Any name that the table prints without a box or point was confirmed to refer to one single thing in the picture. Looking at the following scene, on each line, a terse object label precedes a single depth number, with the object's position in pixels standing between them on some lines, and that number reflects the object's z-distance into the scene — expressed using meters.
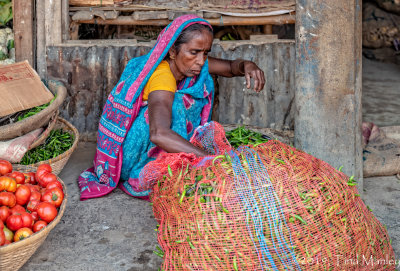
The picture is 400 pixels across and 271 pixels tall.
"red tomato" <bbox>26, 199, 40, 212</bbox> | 2.35
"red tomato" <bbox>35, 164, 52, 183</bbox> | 2.60
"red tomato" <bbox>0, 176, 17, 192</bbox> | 2.35
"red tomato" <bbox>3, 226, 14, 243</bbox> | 2.13
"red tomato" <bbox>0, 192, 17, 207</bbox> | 2.27
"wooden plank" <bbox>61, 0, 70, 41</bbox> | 4.28
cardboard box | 3.29
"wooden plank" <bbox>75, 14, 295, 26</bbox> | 4.35
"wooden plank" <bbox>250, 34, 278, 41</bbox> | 4.23
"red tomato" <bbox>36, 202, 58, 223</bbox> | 2.28
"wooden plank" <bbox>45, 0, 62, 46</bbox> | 4.23
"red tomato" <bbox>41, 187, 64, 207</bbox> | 2.40
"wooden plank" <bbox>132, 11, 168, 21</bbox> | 4.37
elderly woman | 2.97
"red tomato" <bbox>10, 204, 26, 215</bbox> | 2.25
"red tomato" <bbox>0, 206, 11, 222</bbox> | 2.21
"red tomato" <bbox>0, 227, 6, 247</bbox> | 2.04
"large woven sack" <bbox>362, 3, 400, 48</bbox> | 8.16
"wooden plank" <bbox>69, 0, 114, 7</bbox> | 4.37
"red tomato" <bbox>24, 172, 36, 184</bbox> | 2.63
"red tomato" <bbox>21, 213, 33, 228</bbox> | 2.21
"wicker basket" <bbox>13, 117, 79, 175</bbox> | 3.17
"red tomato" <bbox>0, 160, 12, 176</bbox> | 2.55
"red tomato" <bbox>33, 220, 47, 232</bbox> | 2.22
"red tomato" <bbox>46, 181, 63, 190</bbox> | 2.48
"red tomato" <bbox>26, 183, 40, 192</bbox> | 2.45
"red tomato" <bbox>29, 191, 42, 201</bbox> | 2.40
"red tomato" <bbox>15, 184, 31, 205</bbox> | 2.36
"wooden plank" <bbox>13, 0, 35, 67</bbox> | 4.27
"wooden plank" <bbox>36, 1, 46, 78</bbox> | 4.25
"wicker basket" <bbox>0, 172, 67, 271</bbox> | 2.05
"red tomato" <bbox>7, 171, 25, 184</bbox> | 2.48
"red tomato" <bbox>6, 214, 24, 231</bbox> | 2.18
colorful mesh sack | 2.00
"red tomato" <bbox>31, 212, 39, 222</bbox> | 2.30
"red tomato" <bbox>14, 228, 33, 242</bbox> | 2.13
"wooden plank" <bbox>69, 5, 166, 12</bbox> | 4.39
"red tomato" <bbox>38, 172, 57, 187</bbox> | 2.55
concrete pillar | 2.78
